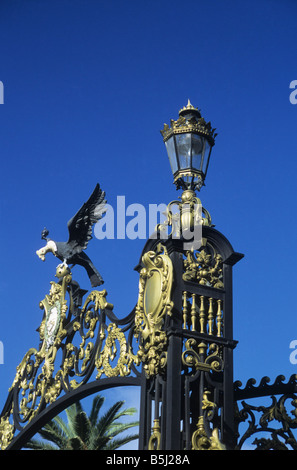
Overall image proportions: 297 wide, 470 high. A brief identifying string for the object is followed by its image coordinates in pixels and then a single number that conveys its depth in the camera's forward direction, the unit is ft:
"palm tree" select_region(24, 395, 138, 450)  68.54
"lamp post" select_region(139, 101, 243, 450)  26.30
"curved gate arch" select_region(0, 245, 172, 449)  28.37
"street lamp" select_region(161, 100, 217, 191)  30.83
